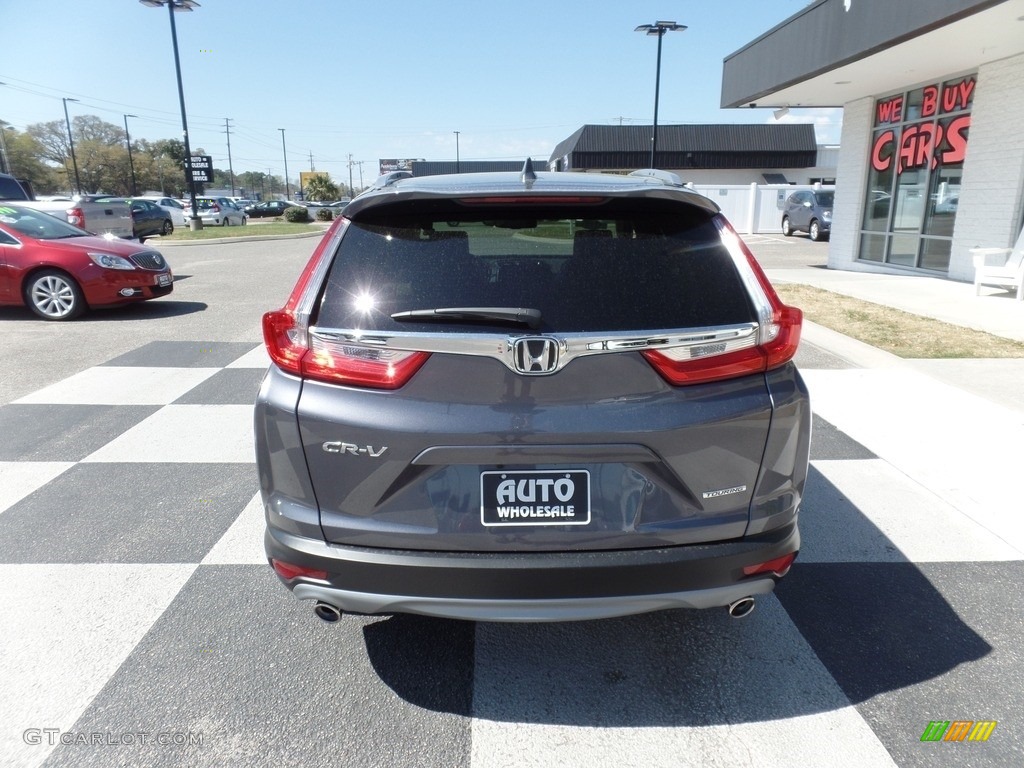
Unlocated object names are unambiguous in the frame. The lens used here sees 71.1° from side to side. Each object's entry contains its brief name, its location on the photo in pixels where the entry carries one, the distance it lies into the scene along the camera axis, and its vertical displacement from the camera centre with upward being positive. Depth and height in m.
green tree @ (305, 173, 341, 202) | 86.62 +1.25
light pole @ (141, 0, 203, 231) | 26.33 +6.93
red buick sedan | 9.23 -0.91
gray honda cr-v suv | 2.09 -0.67
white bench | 10.42 -1.01
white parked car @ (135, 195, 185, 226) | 34.81 -0.50
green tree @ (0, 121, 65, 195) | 81.38 +4.12
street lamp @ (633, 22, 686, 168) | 30.69 +7.18
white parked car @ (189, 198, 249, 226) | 40.16 -0.74
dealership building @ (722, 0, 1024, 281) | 10.23 +1.66
